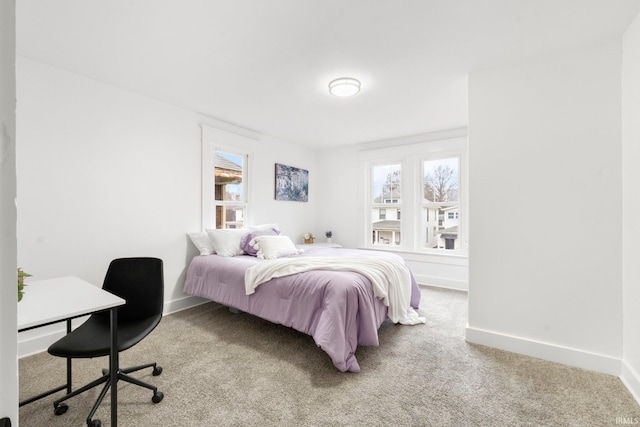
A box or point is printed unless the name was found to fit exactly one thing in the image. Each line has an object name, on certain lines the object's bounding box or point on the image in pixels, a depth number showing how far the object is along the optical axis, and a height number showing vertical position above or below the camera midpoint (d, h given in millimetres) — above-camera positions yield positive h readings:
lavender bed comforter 2152 -794
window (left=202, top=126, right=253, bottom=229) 3799 +478
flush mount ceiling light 2762 +1231
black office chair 1586 -729
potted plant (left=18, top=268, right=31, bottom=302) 1300 -334
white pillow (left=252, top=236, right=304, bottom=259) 3420 -427
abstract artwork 4914 +517
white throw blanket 2609 -568
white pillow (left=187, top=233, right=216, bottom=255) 3530 -377
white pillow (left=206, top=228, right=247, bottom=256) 3494 -360
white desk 1334 -475
